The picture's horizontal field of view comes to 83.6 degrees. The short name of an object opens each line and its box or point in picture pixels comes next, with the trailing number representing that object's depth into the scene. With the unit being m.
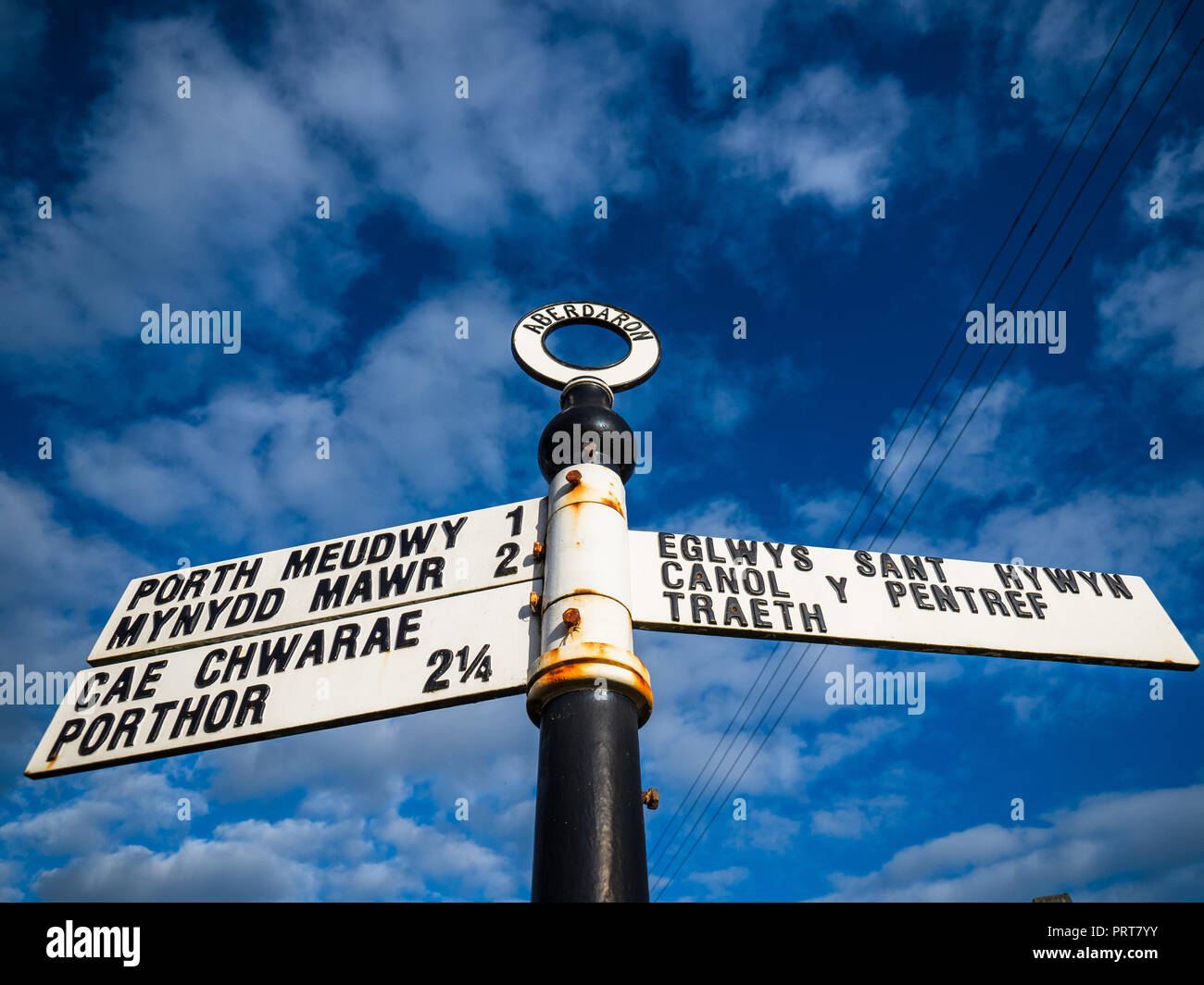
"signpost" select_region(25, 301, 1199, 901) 0.81
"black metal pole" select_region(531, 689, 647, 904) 0.64
